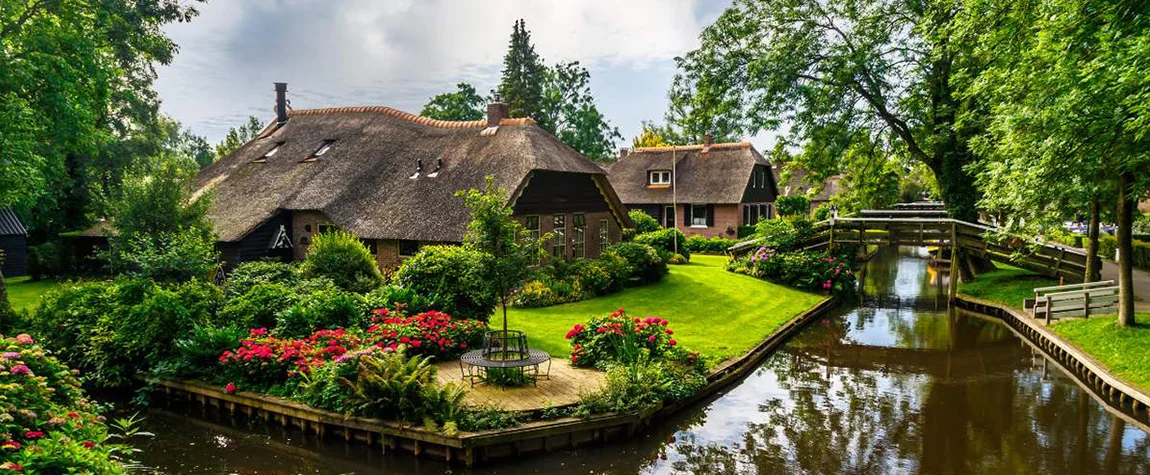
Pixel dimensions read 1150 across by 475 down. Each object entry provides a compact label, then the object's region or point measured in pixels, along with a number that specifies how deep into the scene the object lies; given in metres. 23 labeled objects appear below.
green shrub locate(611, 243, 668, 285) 24.41
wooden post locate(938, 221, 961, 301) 25.70
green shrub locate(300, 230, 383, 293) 19.72
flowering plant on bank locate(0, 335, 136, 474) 5.89
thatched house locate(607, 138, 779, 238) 41.69
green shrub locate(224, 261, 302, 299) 17.41
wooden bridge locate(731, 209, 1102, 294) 23.61
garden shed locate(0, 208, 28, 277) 28.19
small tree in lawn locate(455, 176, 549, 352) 12.44
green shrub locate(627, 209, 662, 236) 35.28
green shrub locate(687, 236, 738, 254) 36.81
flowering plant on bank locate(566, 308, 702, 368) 13.88
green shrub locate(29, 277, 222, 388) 14.02
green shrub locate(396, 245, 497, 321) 15.96
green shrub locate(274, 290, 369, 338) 14.71
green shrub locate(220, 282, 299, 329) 15.04
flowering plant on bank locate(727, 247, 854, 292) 26.73
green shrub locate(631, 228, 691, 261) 29.89
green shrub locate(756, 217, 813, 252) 28.89
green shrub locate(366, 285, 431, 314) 15.98
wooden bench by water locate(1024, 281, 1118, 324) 18.64
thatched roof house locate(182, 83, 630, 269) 23.50
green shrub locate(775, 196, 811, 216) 45.78
